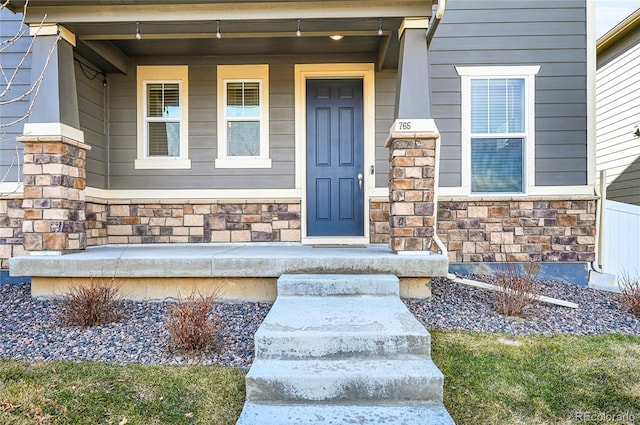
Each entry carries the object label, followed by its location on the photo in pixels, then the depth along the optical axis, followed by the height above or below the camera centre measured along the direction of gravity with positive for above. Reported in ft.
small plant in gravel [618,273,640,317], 13.16 -2.92
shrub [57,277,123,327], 11.30 -2.74
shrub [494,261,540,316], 12.58 -2.68
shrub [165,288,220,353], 9.73 -2.90
